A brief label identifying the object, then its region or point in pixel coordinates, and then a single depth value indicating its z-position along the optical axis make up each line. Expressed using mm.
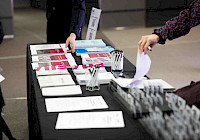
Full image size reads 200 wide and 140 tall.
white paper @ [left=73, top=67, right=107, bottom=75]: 2377
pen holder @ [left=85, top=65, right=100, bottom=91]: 2049
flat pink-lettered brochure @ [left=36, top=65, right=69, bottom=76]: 2391
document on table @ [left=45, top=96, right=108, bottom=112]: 1800
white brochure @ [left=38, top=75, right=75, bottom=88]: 2186
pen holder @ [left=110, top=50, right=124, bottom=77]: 2355
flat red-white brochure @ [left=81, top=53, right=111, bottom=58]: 2758
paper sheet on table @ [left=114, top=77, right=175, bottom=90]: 1979
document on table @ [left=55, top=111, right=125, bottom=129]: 1591
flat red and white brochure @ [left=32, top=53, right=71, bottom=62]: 2770
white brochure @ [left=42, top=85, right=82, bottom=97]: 2014
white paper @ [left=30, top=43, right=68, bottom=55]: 3100
